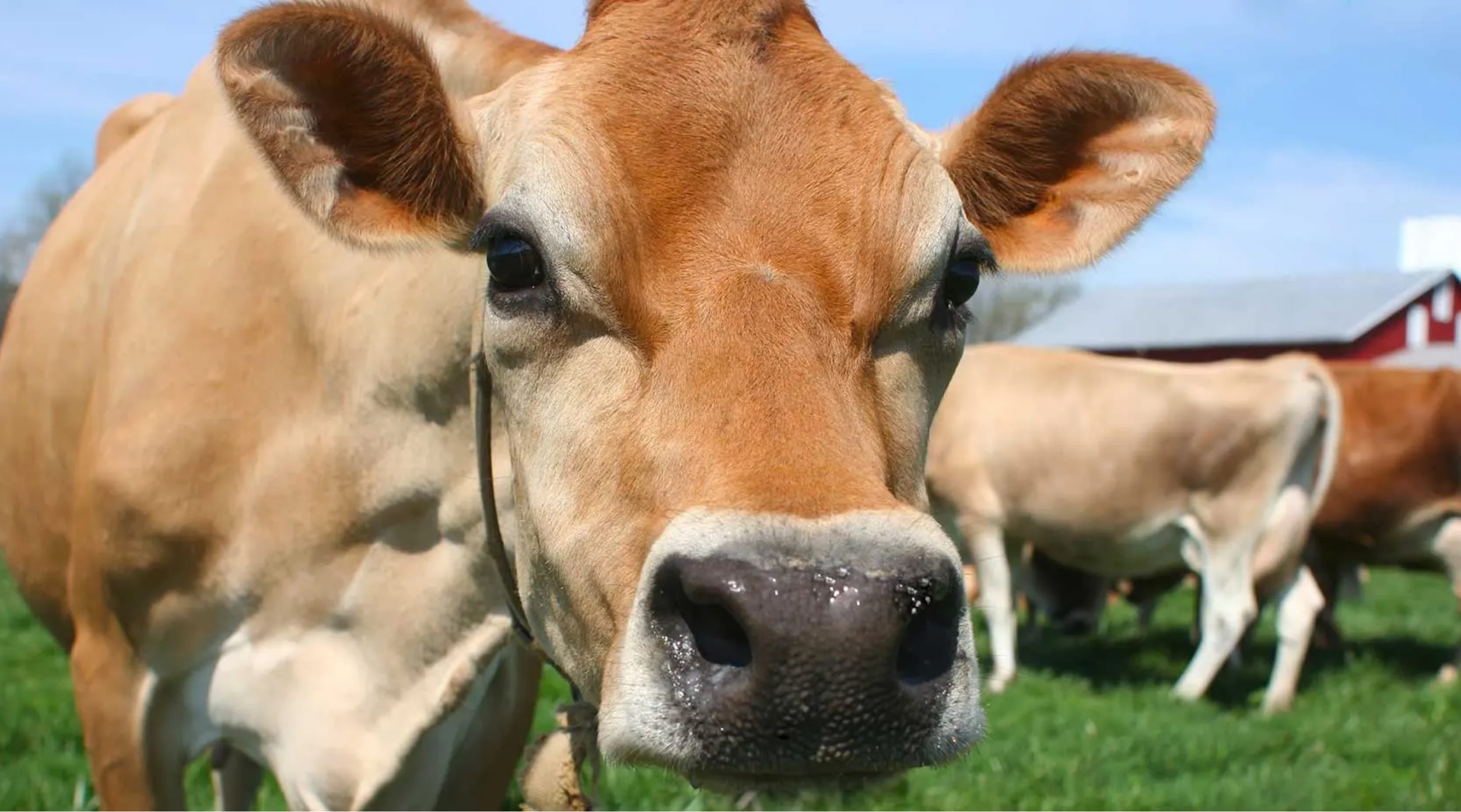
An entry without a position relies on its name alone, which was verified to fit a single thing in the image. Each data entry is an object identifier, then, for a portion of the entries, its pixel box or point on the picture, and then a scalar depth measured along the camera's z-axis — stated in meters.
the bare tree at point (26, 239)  40.57
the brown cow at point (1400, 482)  9.80
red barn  33.28
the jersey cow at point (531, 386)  1.55
